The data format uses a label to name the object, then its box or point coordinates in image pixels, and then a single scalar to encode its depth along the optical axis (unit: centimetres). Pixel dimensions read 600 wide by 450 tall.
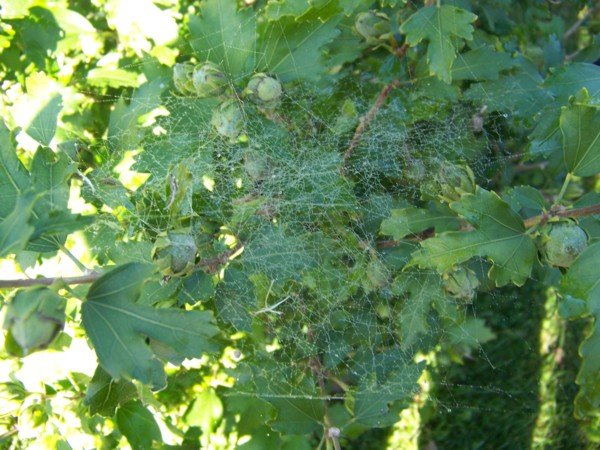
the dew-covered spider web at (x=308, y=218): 36
